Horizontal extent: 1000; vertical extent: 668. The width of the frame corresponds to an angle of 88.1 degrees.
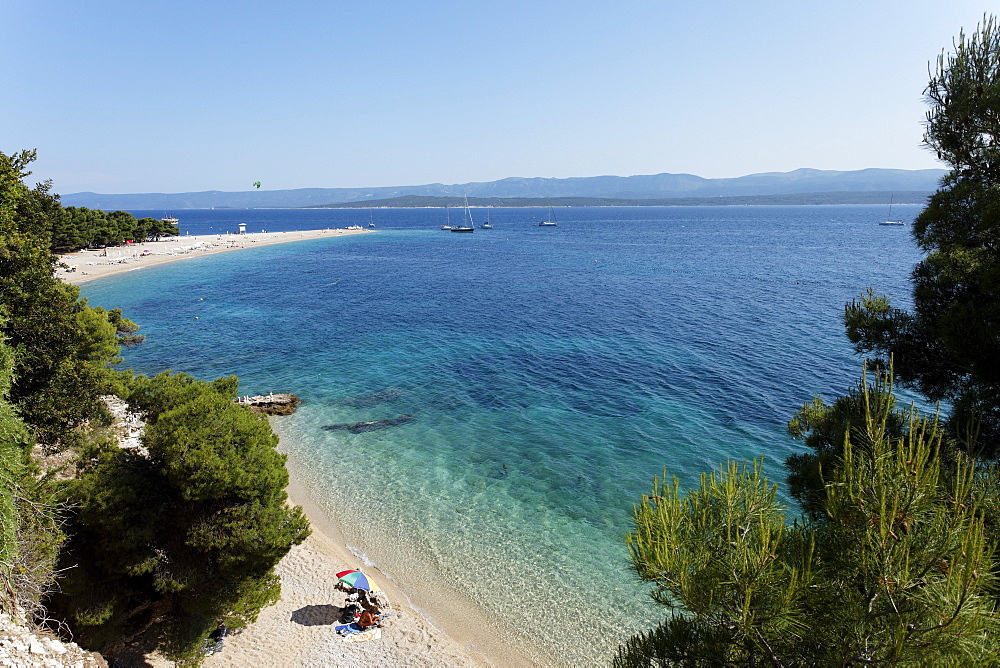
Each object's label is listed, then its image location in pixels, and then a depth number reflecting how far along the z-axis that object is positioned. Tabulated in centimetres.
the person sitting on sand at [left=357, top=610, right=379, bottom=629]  1500
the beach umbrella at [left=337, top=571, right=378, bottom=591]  1580
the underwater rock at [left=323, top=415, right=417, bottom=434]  2800
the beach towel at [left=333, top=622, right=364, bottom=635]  1472
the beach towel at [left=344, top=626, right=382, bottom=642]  1454
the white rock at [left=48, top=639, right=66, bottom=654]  847
